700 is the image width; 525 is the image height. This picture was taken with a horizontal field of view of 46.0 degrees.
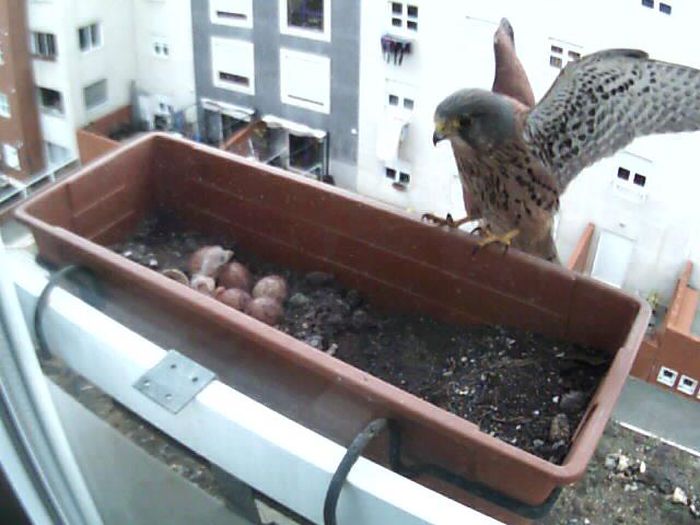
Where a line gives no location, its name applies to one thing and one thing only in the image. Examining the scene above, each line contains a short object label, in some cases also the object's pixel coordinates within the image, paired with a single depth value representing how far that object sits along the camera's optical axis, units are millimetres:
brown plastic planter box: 685
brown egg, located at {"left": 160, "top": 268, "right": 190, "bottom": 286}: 932
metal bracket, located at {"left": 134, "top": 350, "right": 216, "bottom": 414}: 745
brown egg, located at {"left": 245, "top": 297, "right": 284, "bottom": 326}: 924
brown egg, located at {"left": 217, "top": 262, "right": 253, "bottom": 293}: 993
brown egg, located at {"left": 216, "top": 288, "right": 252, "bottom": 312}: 916
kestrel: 876
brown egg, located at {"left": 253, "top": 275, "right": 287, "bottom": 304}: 981
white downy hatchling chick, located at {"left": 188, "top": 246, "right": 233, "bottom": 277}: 1001
